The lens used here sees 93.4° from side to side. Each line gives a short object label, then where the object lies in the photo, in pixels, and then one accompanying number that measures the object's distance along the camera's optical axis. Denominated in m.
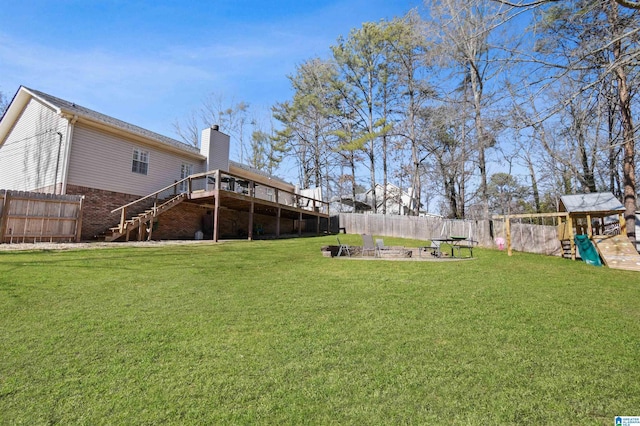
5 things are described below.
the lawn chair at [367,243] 11.07
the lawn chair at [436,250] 10.22
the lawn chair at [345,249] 10.37
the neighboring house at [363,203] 28.74
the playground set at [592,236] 9.53
